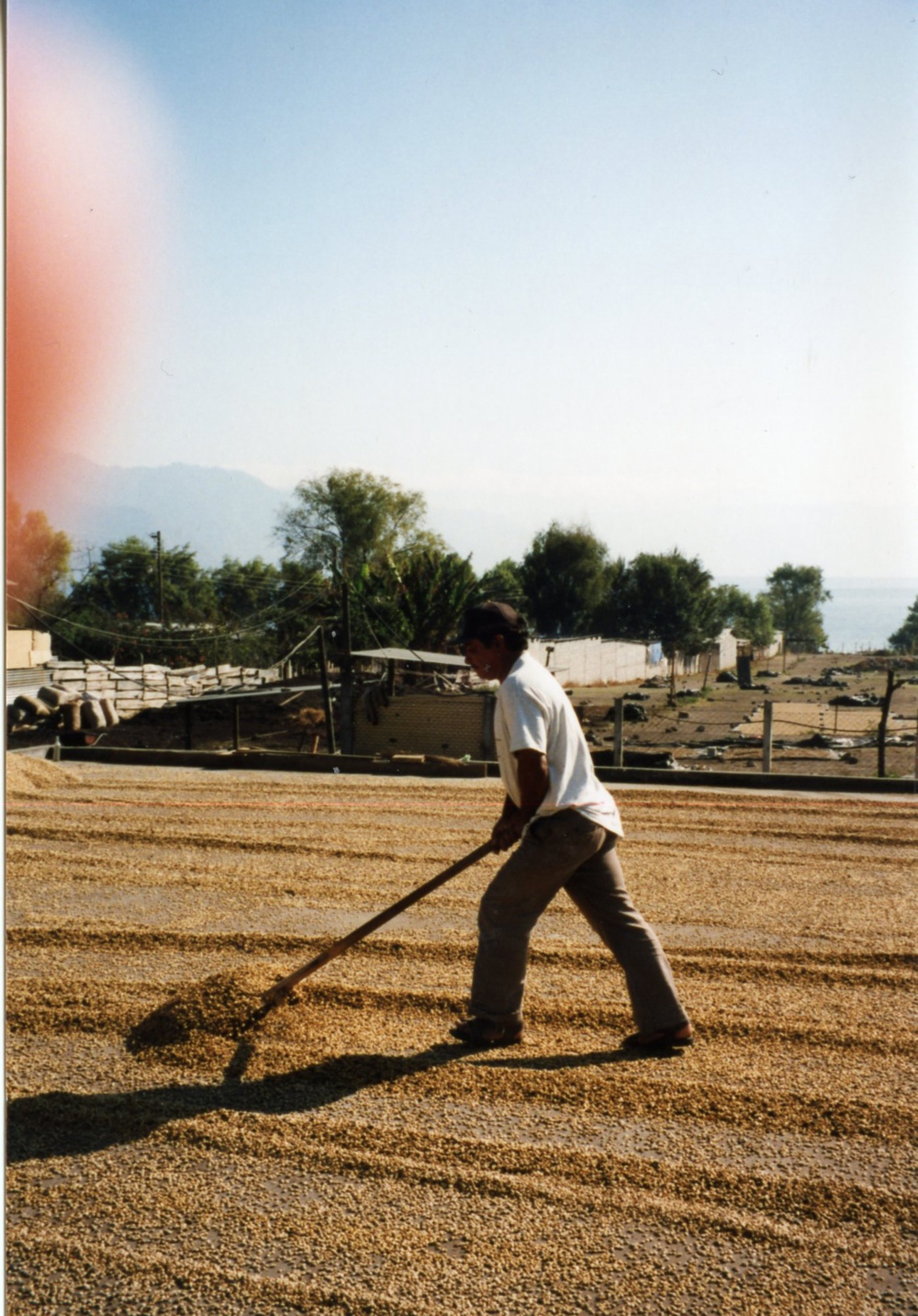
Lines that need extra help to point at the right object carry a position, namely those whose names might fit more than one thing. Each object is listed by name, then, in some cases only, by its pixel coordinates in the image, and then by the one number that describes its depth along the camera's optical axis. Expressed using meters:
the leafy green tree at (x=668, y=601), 61.88
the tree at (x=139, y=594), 42.91
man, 3.98
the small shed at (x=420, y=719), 18.06
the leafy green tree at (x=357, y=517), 67.44
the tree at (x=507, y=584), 53.51
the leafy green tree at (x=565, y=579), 64.56
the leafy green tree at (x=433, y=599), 28.44
